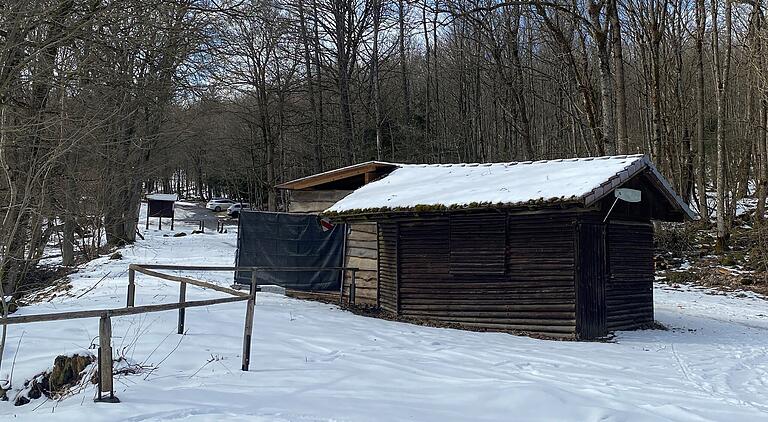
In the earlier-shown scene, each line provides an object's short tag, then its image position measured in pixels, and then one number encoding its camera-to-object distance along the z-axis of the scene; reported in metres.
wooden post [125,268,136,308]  10.48
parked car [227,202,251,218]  53.23
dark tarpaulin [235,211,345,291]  16.08
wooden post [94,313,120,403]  5.72
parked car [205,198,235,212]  58.22
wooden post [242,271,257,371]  7.37
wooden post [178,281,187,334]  9.48
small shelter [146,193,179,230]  40.59
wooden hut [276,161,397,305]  15.07
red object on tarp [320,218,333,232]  15.73
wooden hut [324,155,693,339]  11.91
